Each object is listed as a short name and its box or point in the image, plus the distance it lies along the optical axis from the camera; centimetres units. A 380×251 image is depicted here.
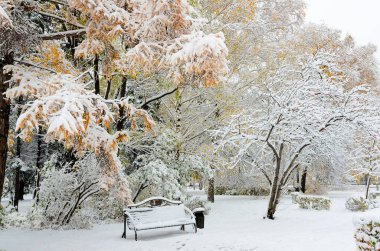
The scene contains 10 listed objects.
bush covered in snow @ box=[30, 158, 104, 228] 1050
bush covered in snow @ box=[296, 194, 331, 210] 1598
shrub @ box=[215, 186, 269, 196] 2648
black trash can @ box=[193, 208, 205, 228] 946
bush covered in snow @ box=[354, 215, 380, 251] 487
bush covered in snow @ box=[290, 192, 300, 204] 1875
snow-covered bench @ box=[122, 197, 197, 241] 863
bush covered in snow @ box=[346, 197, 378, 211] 1480
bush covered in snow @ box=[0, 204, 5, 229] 1136
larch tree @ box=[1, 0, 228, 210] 459
